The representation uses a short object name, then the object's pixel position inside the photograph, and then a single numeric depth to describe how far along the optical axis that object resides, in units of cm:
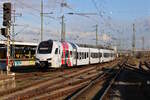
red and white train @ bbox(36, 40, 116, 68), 2836
